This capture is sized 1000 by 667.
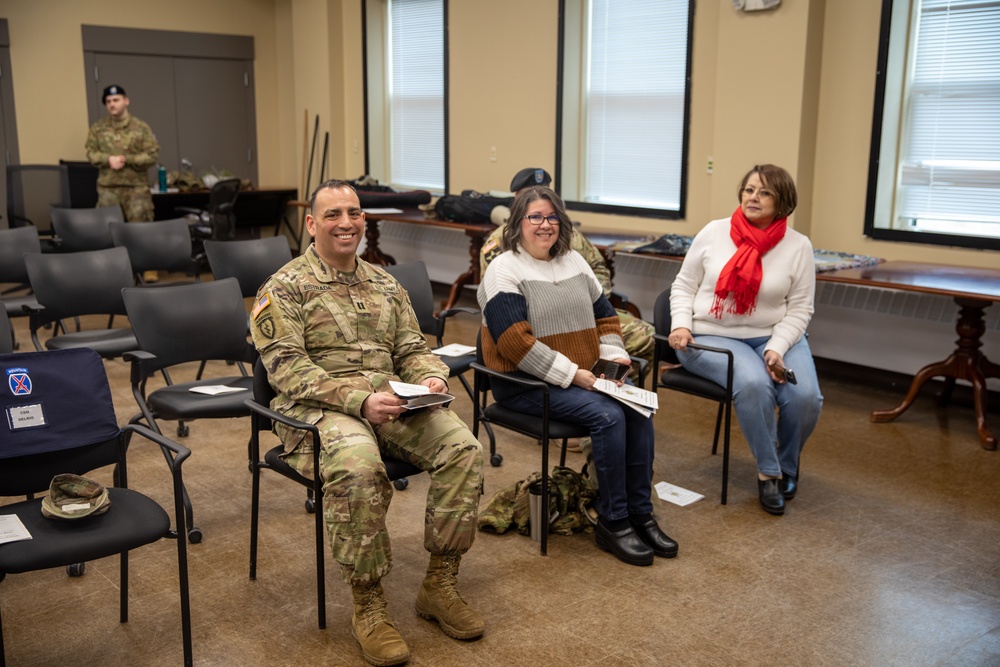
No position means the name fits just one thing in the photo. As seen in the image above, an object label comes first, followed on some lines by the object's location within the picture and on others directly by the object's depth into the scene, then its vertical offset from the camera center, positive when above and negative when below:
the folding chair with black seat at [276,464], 2.67 -0.93
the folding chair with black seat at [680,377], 3.63 -0.89
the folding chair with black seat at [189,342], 3.41 -0.77
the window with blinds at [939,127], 5.04 +0.12
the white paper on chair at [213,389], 3.49 -0.90
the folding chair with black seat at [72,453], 2.29 -0.83
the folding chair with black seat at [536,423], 3.12 -0.92
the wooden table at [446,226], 6.79 -0.71
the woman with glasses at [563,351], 3.16 -0.69
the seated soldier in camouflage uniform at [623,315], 4.45 -0.80
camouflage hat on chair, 2.32 -0.87
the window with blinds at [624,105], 6.54 +0.29
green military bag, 3.39 -1.27
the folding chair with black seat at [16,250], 5.34 -0.61
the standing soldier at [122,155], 7.98 -0.12
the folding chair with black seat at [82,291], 4.28 -0.68
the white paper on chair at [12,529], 2.23 -0.91
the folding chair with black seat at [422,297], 4.20 -0.66
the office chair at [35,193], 7.84 -0.44
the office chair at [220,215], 8.02 -0.61
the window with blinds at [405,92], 8.62 +0.47
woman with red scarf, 3.62 -0.66
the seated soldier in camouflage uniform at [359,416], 2.57 -0.77
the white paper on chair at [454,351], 3.99 -0.85
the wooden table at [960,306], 4.38 -0.72
